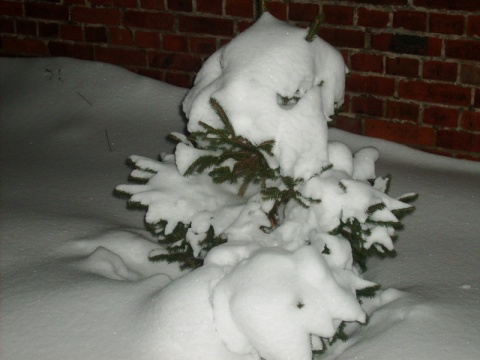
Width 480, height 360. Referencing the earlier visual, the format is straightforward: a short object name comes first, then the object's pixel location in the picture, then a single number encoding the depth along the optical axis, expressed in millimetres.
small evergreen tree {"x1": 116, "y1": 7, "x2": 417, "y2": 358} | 1838
